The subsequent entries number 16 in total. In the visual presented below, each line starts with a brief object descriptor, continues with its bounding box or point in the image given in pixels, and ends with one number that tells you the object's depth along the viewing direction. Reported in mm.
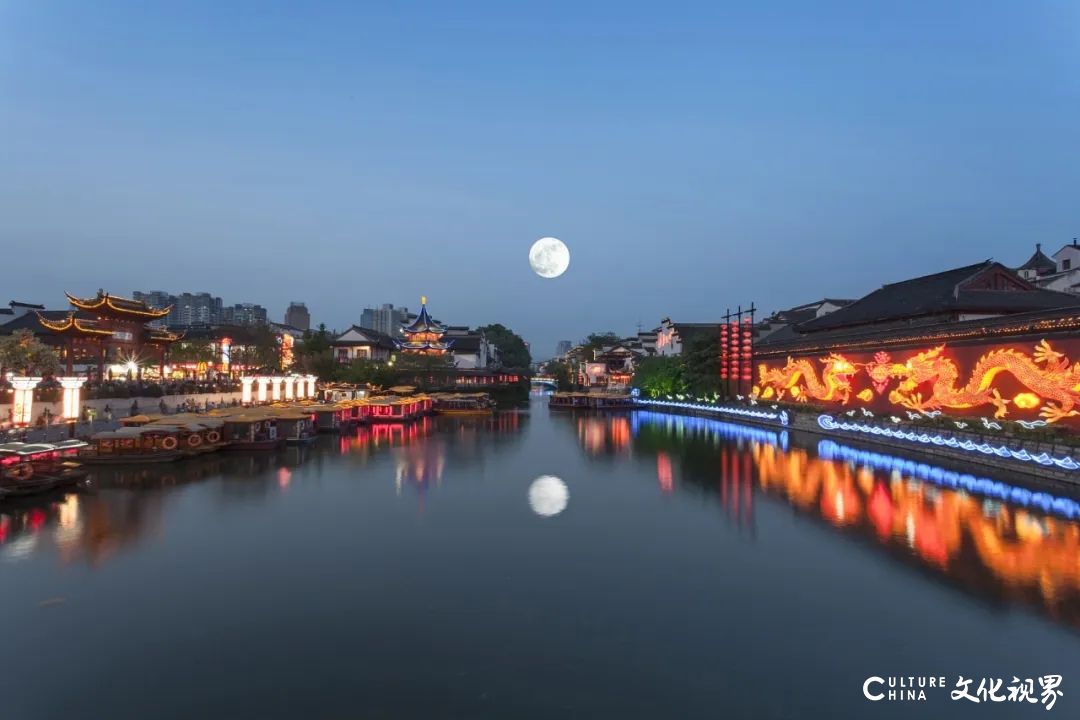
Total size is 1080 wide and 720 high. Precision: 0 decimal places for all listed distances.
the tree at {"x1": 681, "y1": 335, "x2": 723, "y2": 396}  45281
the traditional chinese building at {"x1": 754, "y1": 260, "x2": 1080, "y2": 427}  17859
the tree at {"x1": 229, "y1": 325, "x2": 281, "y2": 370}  50438
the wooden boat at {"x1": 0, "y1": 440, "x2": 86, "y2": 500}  13969
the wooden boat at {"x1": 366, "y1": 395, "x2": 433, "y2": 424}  38969
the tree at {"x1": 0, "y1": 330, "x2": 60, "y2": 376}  27500
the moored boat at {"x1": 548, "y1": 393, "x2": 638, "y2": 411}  57594
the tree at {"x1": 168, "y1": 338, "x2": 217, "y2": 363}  46969
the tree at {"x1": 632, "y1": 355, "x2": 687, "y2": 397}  51688
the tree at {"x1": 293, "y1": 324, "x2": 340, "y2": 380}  50625
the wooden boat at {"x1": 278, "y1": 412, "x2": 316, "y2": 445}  25734
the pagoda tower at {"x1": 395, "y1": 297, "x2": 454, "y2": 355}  61344
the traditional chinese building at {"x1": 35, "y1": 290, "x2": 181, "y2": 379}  32541
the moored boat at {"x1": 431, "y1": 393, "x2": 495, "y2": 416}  51031
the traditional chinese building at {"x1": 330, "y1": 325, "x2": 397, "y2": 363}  64688
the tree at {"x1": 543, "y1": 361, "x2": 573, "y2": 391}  90250
